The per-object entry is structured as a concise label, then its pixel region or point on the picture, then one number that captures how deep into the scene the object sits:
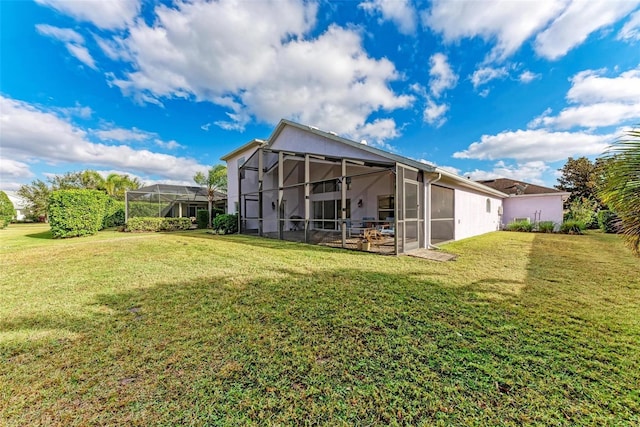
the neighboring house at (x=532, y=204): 19.12
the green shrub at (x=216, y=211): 24.28
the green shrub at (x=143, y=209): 18.69
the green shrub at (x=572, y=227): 16.03
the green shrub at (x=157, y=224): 16.81
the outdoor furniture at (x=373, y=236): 9.05
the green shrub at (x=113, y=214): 18.33
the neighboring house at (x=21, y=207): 30.92
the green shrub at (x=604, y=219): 15.78
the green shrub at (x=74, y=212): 12.60
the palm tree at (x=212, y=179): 23.45
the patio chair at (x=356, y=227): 12.97
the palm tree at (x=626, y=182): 2.23
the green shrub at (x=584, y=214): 17.77
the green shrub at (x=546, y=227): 16.45
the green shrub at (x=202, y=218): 20.53
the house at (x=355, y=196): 8.88
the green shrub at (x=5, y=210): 19.27
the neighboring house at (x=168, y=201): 18.89
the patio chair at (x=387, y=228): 11.58
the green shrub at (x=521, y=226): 17.28
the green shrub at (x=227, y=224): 15.22
